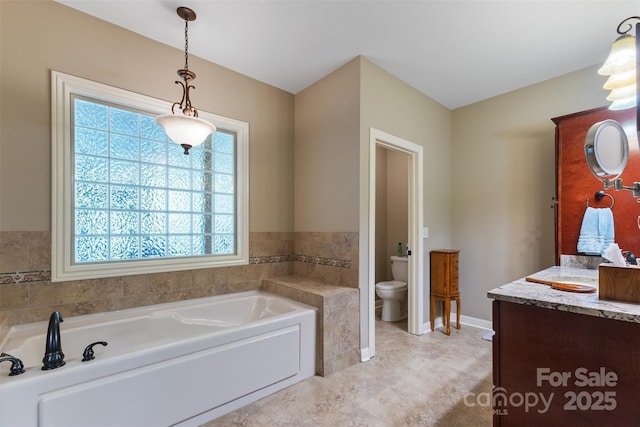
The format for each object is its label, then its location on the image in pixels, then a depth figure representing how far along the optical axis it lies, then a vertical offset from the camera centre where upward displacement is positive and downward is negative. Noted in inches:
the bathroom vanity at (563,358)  41.7 -23.7
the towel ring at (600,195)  83.4 +6.0
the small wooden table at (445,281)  122.2 -29.1
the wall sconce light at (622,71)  57.1 +31.0
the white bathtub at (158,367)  52.2 -34.7
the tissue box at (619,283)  44.8 -11.1
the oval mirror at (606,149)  55.3 +13.3
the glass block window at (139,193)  79.8 +7.8
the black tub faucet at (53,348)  53.8 -25.6
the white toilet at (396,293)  135.9 -37.4
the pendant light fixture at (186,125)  70.4 +23.7
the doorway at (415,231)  121.6 -6.7
